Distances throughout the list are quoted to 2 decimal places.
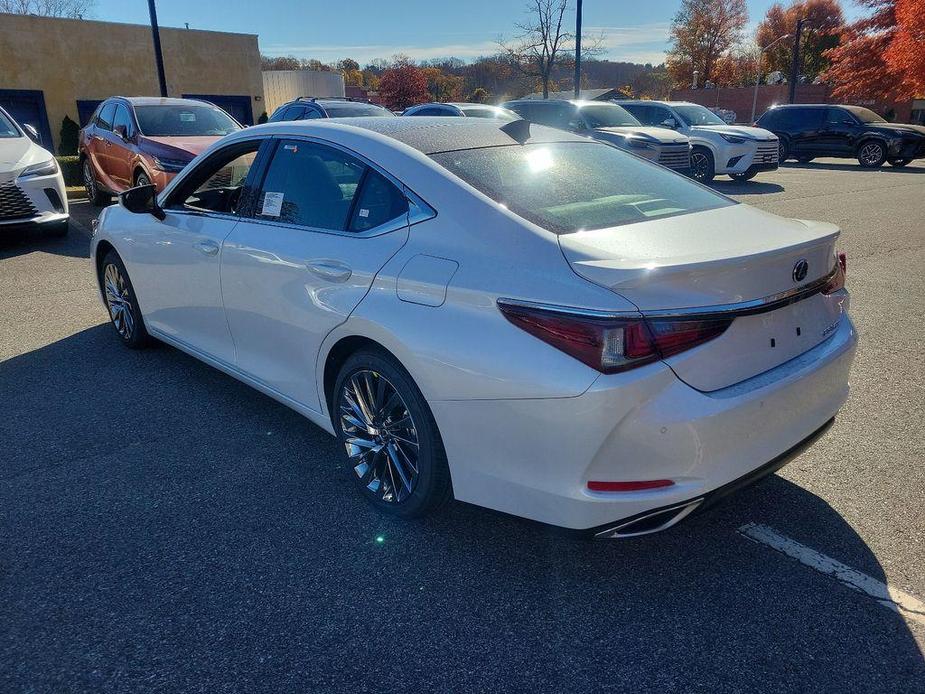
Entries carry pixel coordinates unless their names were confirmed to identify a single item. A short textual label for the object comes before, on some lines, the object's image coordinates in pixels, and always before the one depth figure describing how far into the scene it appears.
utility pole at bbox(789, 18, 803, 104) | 45.50
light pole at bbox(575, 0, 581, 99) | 26.02
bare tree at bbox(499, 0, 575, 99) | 38.88
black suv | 20.98
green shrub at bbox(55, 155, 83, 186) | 15.12
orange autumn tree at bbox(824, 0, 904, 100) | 37.59
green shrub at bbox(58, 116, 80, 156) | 23.88
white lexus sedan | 2.27
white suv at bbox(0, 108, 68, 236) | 8.45
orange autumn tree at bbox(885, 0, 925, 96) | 30.33
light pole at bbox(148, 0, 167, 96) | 17.22
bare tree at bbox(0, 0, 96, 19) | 50.53
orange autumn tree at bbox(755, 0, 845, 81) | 66.06
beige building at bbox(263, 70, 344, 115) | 40.62
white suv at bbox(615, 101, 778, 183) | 15.84
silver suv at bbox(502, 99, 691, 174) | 14.15
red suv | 9.73
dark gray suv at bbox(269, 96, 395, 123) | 13.30
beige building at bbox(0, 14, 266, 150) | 23.94
